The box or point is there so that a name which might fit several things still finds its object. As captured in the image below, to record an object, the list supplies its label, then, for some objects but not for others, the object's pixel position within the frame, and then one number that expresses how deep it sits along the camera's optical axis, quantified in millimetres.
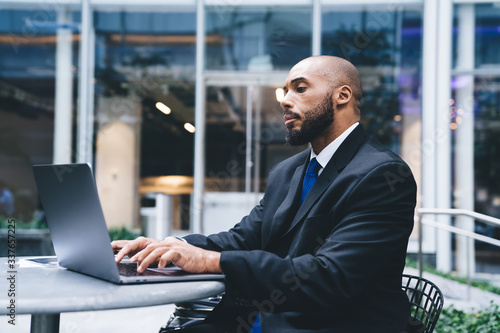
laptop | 1233
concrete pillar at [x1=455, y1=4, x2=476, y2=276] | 6566
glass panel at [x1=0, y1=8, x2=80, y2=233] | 7305
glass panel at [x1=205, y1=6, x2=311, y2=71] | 7098
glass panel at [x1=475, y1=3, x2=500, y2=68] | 6617
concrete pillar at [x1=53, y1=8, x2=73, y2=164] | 7276
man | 1335
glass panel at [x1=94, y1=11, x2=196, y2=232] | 7273
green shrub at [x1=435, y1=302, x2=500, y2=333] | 3506
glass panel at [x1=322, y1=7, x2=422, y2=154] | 6840
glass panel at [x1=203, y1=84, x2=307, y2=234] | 7145
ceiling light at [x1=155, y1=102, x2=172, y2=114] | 7504
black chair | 1626
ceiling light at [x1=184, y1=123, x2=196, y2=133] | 7141
